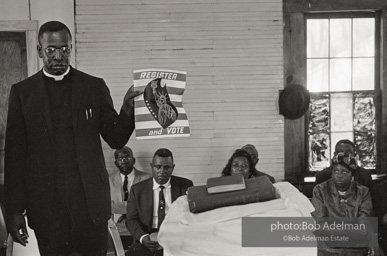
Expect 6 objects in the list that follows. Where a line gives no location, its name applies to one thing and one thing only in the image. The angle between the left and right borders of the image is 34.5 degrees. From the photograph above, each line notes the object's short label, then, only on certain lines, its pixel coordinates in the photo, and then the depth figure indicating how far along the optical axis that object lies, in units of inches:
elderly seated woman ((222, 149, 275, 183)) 195.5
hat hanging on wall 226.1
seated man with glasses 214.7
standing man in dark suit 103.4
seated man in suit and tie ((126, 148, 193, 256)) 180.1
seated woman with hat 189.9
